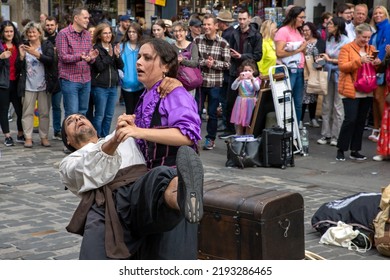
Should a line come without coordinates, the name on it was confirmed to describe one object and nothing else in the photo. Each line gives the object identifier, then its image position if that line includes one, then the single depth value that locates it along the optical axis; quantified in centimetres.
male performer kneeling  397
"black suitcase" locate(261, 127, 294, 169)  983
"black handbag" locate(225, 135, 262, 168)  984
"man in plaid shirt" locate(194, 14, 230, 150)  1123
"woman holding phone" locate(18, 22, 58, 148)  1123
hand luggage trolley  1034
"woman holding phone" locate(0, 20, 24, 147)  1127
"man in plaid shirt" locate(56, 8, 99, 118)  1071
